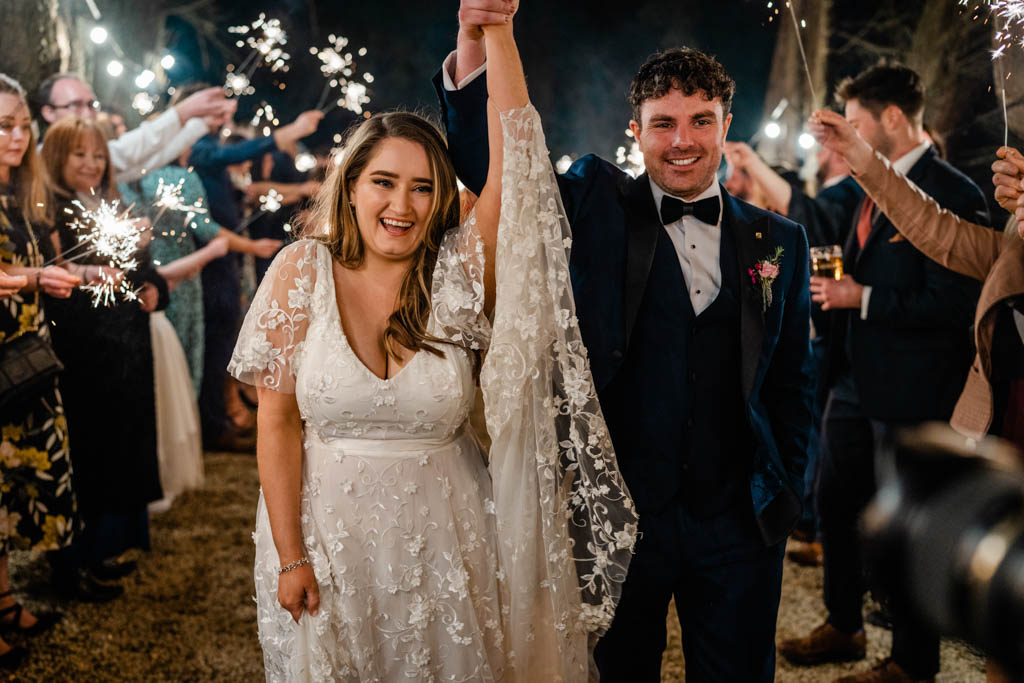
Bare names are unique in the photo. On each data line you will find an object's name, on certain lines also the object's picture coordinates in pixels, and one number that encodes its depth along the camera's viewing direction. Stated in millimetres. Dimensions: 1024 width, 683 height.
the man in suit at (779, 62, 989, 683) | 2471
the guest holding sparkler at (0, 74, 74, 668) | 2254
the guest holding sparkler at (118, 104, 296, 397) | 3561
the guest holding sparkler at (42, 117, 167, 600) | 2658
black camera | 615
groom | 1735
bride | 1638
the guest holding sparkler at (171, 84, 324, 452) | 4293
